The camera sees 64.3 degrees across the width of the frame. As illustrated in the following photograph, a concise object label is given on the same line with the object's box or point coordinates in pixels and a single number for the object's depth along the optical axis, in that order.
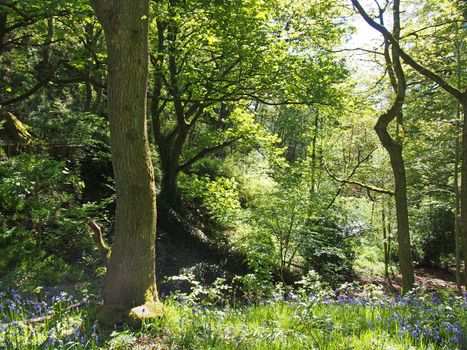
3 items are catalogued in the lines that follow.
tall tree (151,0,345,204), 8.17
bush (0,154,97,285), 5.41
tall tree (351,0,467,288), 6.71
